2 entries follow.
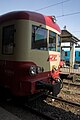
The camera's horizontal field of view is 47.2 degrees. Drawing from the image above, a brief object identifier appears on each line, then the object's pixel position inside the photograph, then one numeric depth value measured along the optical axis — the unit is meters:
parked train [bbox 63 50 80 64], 15.79
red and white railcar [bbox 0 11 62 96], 2.54
